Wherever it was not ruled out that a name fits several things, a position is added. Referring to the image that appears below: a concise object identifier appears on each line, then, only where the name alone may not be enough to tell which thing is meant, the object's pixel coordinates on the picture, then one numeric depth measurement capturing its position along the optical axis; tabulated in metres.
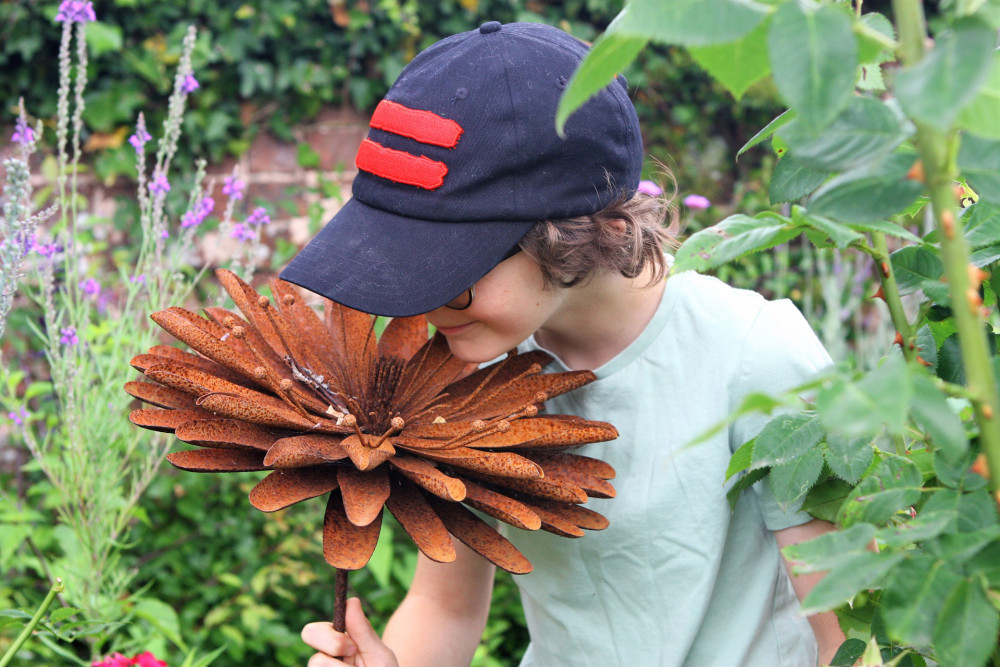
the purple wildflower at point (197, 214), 1.46
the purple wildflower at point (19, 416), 1.42
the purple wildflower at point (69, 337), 1.35
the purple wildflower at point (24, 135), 1.20
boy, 0.85
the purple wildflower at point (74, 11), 1.43
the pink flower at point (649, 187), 1.62
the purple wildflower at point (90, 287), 1.43
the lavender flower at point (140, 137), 1.44
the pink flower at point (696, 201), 2.02
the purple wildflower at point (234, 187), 1.52
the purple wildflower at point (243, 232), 1.51
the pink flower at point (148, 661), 1.01
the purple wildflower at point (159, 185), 1.47
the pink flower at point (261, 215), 1.51
